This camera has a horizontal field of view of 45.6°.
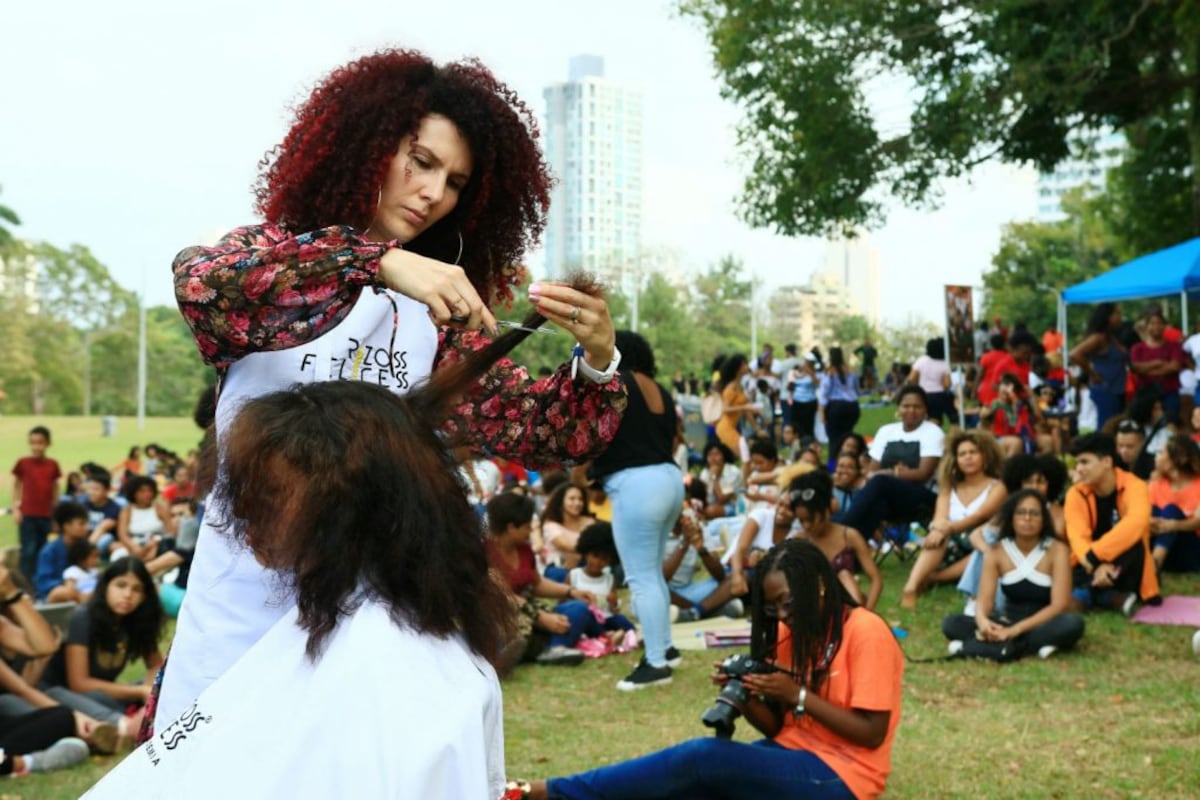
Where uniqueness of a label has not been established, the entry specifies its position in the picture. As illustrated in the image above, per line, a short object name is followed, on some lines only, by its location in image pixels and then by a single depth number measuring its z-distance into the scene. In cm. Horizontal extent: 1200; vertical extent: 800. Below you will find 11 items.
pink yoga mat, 902
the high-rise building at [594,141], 9052
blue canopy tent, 1434
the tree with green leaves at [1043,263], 5578
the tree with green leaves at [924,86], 1617
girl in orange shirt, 529
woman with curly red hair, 211
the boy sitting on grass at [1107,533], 928
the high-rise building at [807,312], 9100
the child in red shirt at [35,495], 1523
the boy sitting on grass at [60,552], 1196
